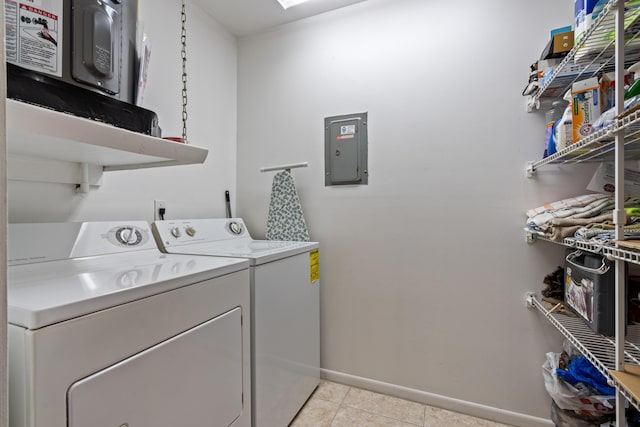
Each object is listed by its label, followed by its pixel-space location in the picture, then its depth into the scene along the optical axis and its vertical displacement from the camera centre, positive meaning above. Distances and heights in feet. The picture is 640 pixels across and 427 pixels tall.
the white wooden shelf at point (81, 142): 2.24 +0.73
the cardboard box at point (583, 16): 3.49 +2.41
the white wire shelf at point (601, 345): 2.71 -1.60
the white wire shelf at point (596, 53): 3.10 +2.03
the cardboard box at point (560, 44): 4.31 +2.50
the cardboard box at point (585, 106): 3.69 +1.35
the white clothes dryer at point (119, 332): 1.96 -1.03
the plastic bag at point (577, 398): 3.86 -2.62
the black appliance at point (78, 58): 2.41 +1.50
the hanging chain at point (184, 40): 5.80 +3.57
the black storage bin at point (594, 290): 3.13 -0.93
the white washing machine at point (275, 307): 4.28 -1.63
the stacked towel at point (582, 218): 3.42 -0.10
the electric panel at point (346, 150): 6.32 +1.38
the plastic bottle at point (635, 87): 2.78 +1.20
